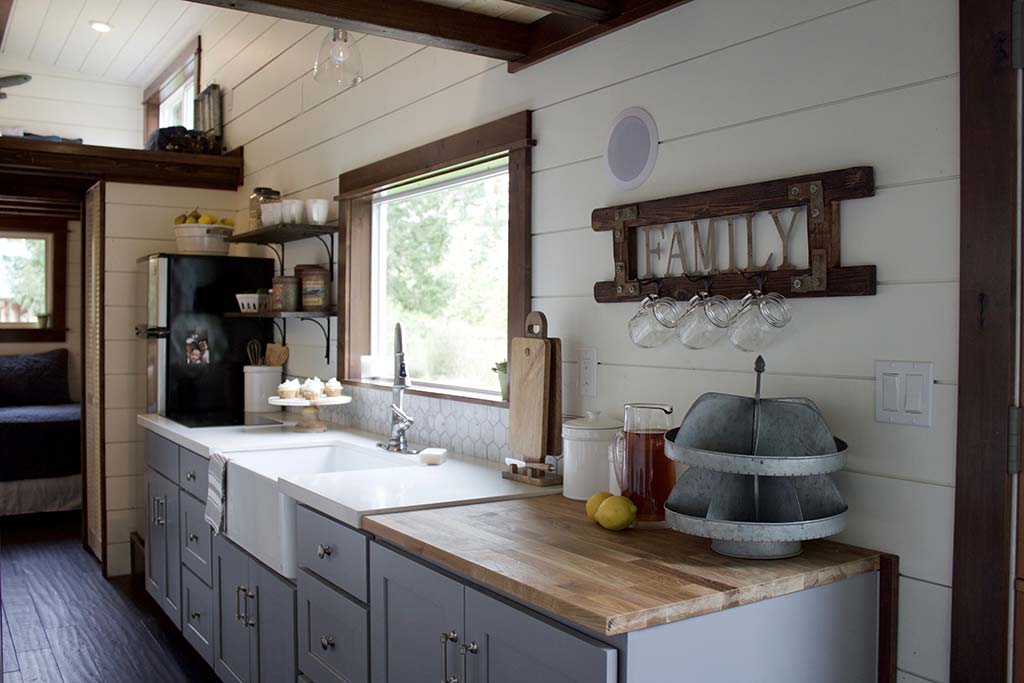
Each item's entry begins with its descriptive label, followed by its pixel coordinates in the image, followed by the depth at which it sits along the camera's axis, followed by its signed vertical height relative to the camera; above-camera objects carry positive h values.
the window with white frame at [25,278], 6.72 +0.38
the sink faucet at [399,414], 2.89 -0.28
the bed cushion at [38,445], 5.71 -0.77
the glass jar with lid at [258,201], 3.93 +0.58
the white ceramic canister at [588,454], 2.09 -0.29
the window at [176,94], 5.37 +1.58
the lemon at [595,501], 1.85 -0.36
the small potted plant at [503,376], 2.65 -0.14
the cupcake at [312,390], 3.40 -0.24
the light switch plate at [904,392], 1.54 -0.11
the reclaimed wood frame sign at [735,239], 1.67 +0.20
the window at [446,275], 2.91 +0.20
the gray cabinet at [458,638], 1.35 -0.54
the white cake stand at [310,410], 3.34 -0.32
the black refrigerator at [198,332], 4.14 -0.02
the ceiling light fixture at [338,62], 2.46 +0.75
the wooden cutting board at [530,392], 2.28 -0.16
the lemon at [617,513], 1.77 -0.37
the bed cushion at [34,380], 6.38 -0.38
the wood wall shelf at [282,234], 3.63 +0.42
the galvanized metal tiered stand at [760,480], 1.52 -0.27
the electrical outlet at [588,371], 2.29 -0.11
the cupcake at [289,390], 3.39 -0.23
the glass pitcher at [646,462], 1.86 -0.28
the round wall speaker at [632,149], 2.11 +0.44
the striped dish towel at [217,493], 2.80 -0.53
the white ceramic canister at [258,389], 4.13 -0.28
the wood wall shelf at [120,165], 4.37 +0.84
